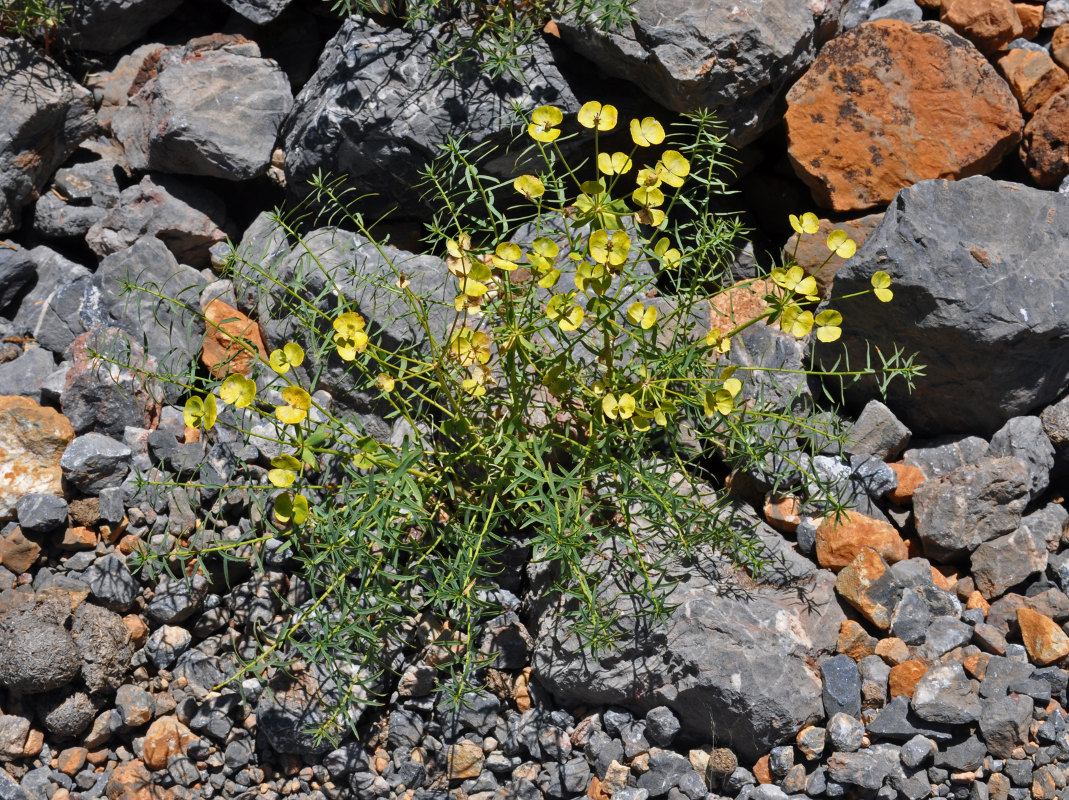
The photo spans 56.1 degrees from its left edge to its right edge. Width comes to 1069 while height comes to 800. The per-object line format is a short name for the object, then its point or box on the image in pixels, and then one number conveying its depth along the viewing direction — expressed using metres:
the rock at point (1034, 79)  3.25
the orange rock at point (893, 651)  2.59
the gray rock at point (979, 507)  2.75
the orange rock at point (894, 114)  3.13
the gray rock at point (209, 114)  3.27
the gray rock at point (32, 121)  3.28
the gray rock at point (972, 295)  2.76
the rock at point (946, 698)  2.46
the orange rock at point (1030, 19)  3.41
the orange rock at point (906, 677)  2.53
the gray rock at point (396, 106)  3.09
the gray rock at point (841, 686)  2.52
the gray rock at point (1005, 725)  2.46
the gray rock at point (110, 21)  3.49
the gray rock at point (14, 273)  3.19
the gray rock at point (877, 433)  2.91
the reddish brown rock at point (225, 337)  3.11
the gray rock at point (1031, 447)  2.84
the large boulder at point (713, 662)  2.50
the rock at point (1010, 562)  2.72
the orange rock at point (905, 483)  2.88
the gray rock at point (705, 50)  2.96
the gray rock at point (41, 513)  2.73
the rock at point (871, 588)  2.64
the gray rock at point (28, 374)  3.02
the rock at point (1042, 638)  2.57
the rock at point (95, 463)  2.78
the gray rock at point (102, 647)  2.60
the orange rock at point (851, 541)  2.75
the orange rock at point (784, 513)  2.80
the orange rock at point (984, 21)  3.31
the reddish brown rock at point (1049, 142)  3.16
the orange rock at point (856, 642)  2.62
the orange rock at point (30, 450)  2.81
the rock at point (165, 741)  2.59
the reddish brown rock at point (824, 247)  3.17
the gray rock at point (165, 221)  3.31
